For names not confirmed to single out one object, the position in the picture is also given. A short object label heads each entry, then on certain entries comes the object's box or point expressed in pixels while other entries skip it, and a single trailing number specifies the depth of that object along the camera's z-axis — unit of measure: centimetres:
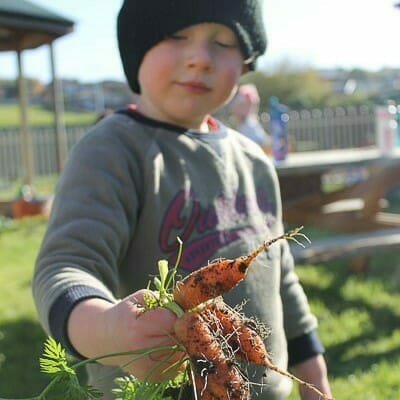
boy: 133
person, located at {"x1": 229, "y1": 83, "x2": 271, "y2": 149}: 680
